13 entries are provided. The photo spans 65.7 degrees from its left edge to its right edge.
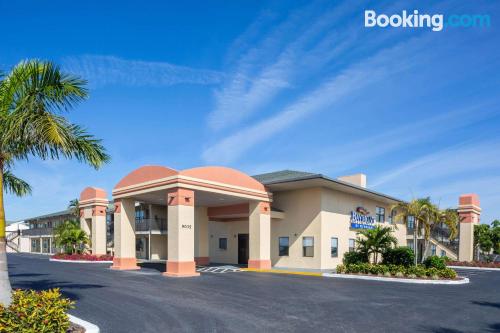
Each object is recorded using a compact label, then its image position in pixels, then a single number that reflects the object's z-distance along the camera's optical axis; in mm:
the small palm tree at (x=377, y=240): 24781
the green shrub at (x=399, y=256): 24188
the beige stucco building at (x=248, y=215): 24000
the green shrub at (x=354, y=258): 25391
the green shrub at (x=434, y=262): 23312
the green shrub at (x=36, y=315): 7930
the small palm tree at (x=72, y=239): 41594
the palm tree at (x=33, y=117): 10031
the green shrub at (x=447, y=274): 22222
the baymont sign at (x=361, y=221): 32606
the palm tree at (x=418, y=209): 25156
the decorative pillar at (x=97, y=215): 41875
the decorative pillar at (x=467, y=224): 39875
